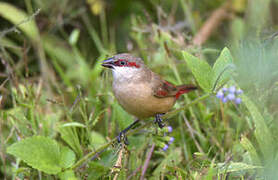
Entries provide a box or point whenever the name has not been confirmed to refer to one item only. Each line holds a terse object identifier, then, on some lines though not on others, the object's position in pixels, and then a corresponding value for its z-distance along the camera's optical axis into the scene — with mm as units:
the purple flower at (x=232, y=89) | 5794
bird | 6379
